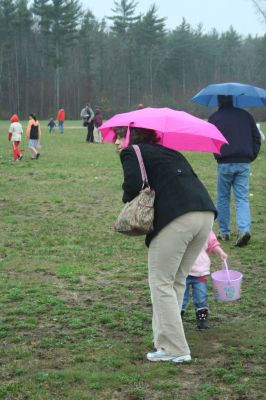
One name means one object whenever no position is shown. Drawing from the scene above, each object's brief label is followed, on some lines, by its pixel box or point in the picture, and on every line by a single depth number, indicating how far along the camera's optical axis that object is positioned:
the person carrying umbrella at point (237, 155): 7.65
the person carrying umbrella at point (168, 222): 3.91
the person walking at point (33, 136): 19.19
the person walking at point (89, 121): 26.38
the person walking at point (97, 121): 26.14
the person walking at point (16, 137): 18.59
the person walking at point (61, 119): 34.66
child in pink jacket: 4.77
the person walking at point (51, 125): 35.00
